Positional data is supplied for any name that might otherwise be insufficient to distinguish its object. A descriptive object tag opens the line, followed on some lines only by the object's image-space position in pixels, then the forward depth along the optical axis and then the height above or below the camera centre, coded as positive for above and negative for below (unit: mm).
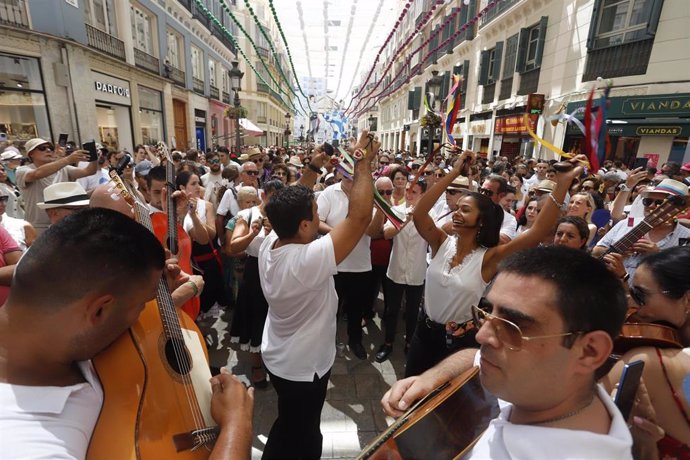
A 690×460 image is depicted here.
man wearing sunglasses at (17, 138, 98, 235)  4012 -480
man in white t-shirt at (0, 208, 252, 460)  847 -544
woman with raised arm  2359 -882
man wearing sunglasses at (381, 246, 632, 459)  917 -587
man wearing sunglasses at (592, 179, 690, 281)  2973 -677
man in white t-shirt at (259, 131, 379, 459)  1899 -994
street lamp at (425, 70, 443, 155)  13177 +2623
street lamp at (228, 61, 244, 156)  10742 +1874
